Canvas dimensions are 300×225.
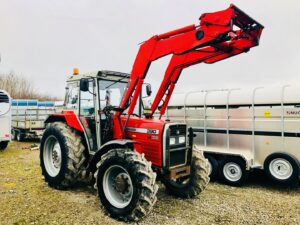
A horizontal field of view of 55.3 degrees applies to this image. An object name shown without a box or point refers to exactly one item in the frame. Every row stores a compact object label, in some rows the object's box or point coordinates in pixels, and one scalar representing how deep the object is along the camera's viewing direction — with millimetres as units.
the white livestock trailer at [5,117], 11945
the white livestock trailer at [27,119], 15656
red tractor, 4688
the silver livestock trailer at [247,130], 7031
